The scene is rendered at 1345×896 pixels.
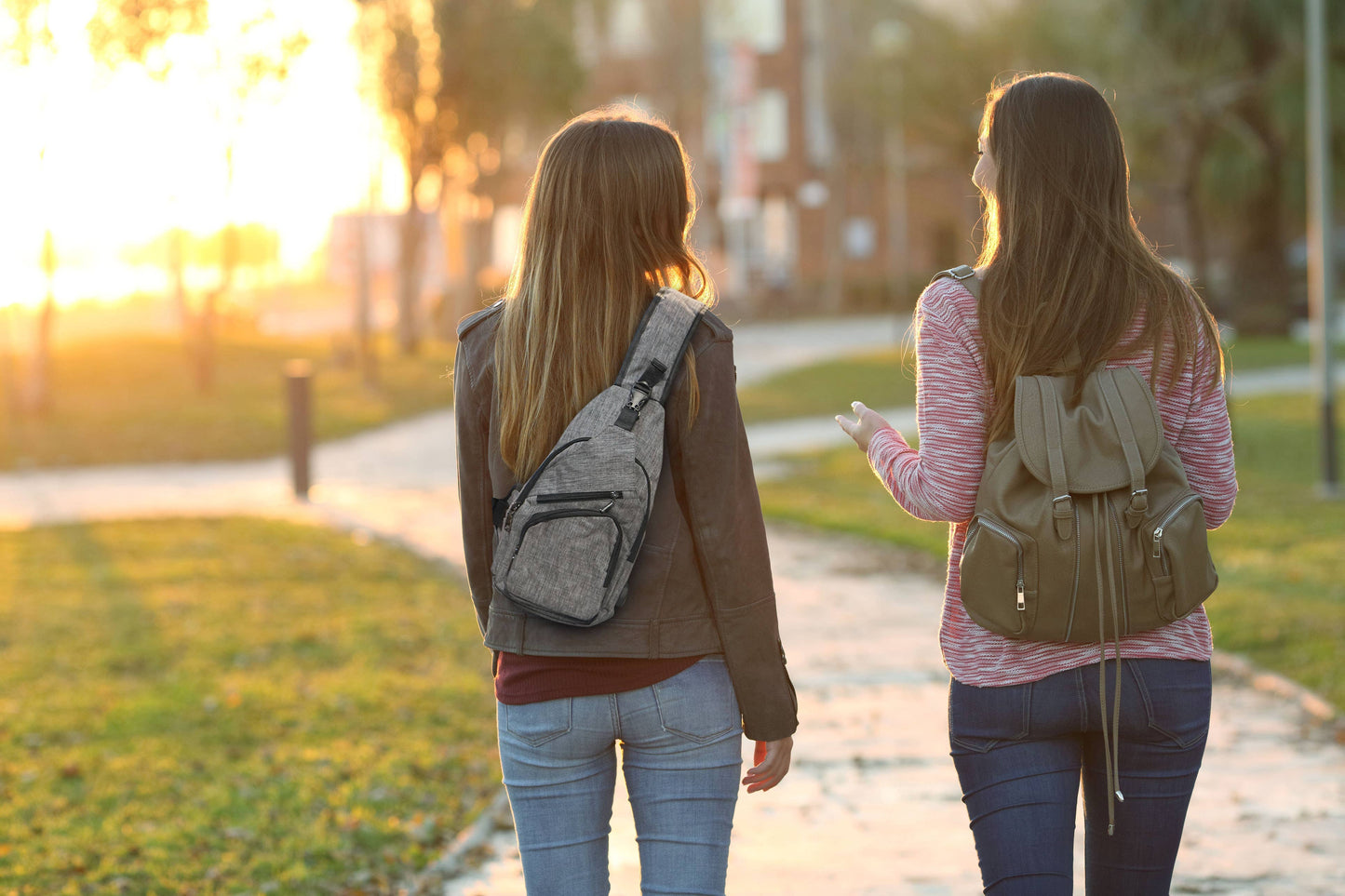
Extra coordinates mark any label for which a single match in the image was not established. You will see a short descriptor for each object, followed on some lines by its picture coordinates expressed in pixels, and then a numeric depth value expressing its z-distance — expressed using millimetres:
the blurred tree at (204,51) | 20547
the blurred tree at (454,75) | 29172
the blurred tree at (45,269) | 19484
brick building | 44906
